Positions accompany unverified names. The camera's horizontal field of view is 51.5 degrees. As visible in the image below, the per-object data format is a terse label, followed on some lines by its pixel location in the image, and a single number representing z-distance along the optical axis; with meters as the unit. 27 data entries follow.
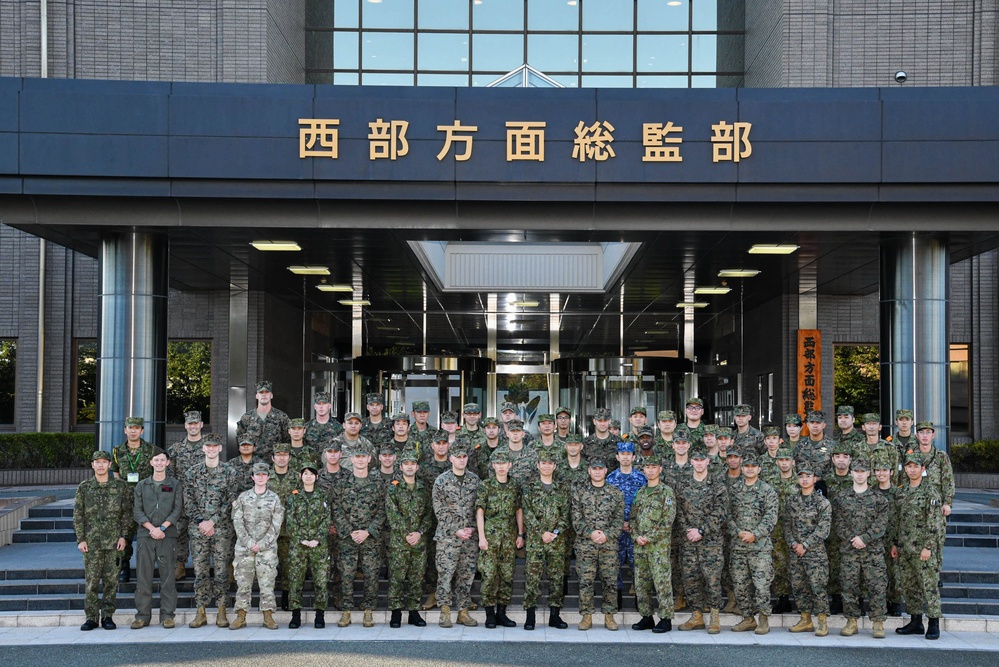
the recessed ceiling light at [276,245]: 14.48
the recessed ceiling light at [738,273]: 17.50
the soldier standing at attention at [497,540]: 10.22
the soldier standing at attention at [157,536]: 10.23
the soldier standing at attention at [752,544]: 10.00
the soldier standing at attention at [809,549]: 10.00
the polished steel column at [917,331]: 13.19
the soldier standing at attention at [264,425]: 11.62
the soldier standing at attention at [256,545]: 10.16
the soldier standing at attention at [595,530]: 10.12
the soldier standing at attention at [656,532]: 10.03
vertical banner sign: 20.20
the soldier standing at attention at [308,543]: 10.23
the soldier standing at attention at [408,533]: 10.31
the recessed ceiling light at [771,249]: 14.58
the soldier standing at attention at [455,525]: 10.30
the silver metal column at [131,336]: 12.84
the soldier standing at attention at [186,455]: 10.88
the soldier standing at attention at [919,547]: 9.89
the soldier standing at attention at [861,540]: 10.01
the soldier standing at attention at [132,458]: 11.34
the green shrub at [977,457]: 19.64
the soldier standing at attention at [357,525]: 10.35
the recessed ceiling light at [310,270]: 17.20
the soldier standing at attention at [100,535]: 10.20
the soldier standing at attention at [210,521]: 10.32
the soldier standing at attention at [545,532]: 10.17
